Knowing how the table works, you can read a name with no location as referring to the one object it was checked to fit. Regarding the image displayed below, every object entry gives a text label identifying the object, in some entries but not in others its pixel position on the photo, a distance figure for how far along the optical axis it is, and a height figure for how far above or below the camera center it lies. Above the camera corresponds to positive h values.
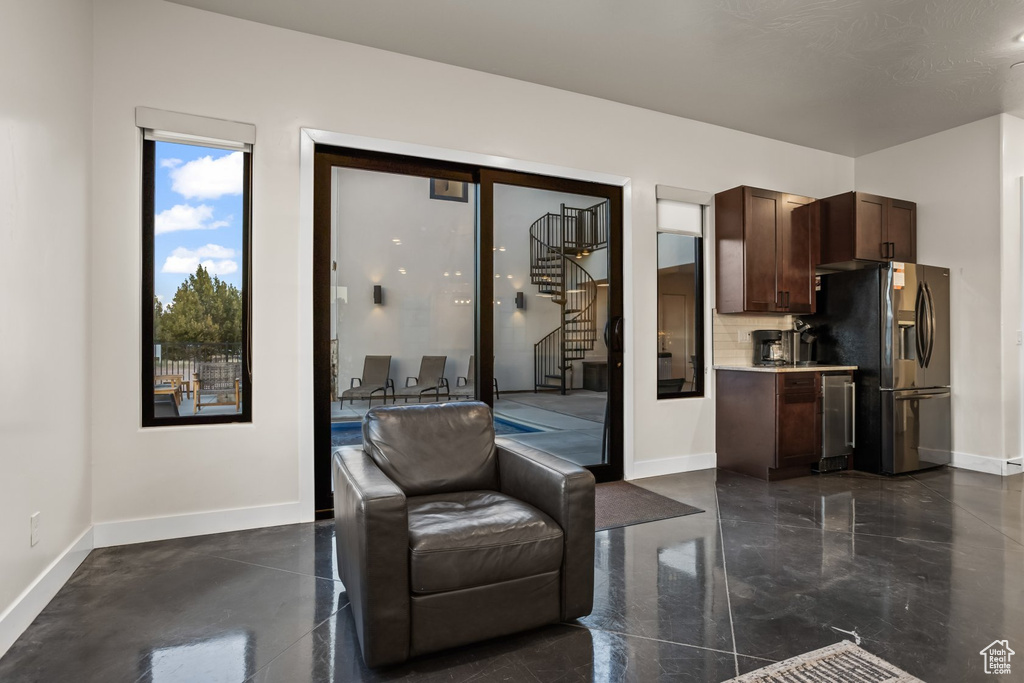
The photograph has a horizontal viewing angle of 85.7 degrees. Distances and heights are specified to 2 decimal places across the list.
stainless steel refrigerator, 4.69 -0.15
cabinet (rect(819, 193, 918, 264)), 4.86 +1.03
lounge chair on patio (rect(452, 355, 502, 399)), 4.14 -0.31
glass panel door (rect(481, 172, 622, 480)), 4.25 +0.20
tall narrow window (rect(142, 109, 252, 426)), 3.25 +0.38
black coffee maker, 5.13 -0.05
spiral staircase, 4.39 +0.48
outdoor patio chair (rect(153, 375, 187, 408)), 3.24 -0.25
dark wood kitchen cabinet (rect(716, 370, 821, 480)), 4.49 -0.68
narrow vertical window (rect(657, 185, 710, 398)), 4.88 +0.44
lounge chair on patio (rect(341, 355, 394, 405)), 3.85 -0.27
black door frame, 3.61 +0.54
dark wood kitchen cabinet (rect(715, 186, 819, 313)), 4.78 +0.80
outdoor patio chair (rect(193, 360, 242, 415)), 3.34 -0.24
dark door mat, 3.50 -1.12
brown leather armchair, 1.83 -0.72
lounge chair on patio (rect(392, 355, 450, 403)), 4.04 -0.27
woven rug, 1.81 -1.11
